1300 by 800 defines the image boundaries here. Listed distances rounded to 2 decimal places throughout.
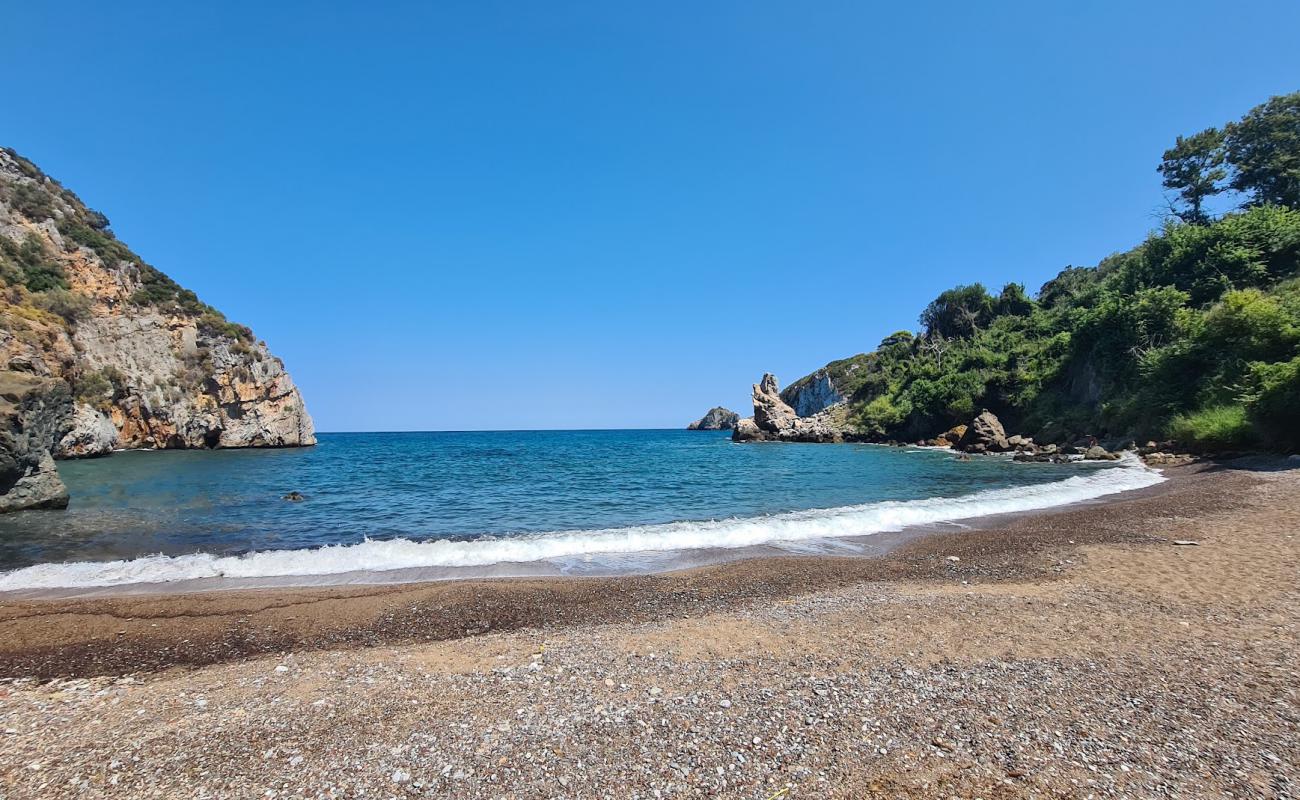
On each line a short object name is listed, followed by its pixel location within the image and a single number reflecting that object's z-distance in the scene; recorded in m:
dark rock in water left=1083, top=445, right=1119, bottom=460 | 32.34
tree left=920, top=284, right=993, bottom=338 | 80.56
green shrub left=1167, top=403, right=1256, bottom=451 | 24.89
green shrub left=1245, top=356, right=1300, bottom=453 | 21.45
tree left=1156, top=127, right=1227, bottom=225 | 51.00
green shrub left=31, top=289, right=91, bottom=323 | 50.44
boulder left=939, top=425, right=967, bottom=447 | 52.97
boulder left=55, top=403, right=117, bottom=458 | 45.22
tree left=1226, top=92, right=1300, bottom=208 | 43.76
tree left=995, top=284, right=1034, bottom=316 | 75.94
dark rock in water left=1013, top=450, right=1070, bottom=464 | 33.81
